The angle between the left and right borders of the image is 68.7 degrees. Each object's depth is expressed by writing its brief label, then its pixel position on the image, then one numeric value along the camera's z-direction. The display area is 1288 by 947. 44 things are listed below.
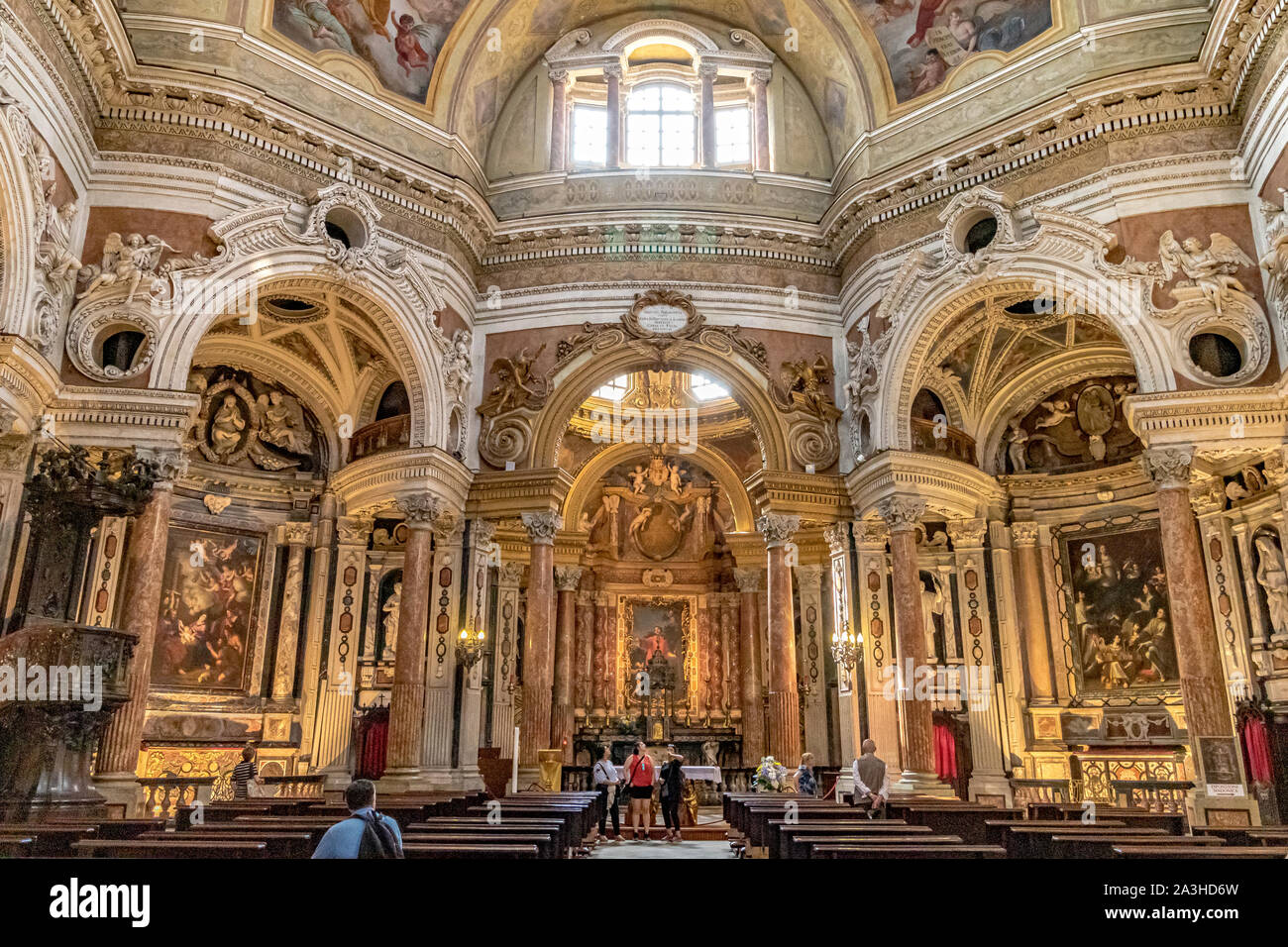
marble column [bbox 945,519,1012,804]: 16.59
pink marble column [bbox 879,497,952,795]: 14.82
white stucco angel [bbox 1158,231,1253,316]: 13.20
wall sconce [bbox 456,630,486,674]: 16.62
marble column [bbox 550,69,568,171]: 19.55
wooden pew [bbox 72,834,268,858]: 5.25
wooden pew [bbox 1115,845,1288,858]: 5.72
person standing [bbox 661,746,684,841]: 14.05
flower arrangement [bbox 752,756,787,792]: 15.04
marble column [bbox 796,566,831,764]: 18.42
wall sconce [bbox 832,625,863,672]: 16.80
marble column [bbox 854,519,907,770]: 16.20
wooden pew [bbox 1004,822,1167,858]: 7.38
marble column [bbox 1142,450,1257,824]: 12.00
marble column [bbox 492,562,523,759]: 19.55
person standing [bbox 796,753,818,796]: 14.05
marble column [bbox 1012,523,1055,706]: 17.80
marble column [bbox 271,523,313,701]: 17.84
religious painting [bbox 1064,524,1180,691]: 17.02
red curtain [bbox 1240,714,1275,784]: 14.05
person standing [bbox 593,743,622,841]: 13.97
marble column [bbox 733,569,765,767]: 23.53
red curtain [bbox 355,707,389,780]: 17.45
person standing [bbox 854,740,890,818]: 11.27
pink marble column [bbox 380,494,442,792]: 15.20
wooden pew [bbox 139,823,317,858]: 6.05
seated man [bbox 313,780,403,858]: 4.85
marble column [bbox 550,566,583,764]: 23.05
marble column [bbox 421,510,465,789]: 16.02
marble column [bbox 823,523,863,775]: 16.69
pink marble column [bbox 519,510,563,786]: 17.03
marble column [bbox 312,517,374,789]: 17.25
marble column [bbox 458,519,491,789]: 16.47
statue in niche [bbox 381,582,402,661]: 18.41
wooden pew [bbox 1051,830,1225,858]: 6.43
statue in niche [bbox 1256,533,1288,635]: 14.58
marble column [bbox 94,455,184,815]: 12.02
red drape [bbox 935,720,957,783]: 17.19
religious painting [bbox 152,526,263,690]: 17.05
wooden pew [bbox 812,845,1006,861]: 5.47
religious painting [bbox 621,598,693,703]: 25.16
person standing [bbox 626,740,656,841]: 13.43
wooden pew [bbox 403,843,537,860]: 5.46
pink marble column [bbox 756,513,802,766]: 16.94
